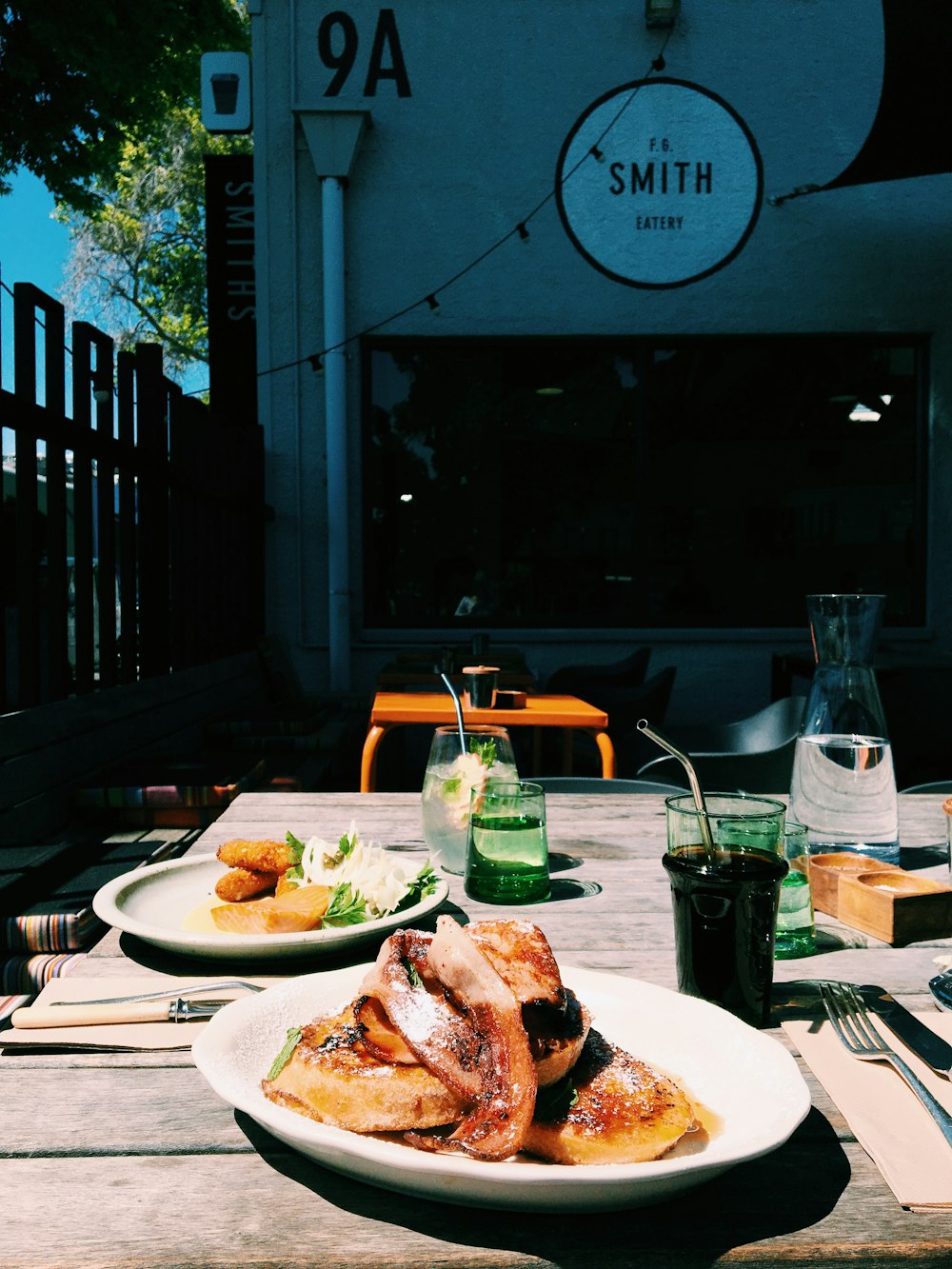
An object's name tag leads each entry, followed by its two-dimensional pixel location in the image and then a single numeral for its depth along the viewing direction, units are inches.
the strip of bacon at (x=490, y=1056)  25.9
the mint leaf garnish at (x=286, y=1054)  30.5
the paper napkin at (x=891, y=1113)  27.5
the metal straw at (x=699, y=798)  40.0
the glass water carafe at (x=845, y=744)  57.6
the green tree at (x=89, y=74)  315.9
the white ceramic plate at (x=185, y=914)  42.5
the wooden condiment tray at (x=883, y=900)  48.9
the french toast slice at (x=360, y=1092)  27.5
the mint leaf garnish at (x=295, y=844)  53.0
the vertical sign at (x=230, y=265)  263.1
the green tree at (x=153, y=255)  891.4
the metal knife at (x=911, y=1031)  34.5
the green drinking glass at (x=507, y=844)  53.2
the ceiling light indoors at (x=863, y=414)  256.2
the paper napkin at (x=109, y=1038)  36.3
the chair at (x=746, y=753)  114.7
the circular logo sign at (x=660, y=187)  248.7
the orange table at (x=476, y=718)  131.1
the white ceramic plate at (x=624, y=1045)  25.0
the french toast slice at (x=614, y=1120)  26.6
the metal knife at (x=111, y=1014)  37.9
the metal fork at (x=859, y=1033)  31.4
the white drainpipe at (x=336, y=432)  243.9
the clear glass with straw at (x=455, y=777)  60.2
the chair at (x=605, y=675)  220.7
